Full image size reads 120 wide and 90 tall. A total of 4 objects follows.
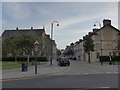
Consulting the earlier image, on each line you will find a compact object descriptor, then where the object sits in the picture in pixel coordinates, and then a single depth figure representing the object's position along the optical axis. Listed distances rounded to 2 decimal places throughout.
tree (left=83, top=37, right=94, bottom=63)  26.10
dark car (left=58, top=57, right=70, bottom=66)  16.06
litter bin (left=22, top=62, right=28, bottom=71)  9.96
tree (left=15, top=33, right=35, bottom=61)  19.62
